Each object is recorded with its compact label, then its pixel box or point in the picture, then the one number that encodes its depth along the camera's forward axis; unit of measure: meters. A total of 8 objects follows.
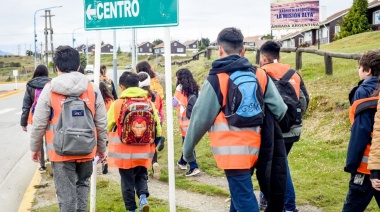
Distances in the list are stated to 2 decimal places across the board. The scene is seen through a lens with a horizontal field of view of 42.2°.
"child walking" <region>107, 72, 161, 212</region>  5.75
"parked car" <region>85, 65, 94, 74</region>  70.53
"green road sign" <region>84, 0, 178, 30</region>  5.28
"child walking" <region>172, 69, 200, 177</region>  7.97
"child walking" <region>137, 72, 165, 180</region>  7.63
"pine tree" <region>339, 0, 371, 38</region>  40.47
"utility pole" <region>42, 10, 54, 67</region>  60.66
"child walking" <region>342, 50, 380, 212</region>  4.02
